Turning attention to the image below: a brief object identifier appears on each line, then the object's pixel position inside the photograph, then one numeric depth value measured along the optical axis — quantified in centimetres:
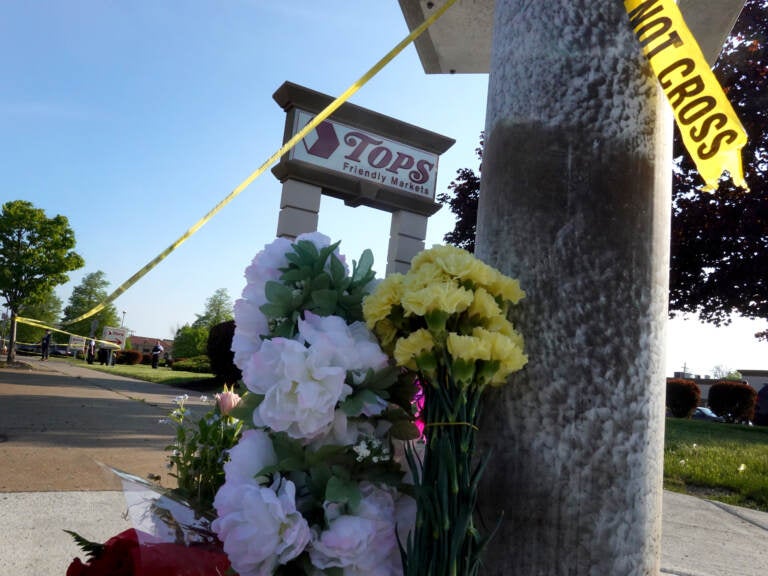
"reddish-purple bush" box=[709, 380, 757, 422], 1688
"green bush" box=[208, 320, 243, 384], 1444
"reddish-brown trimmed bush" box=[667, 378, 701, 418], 1669
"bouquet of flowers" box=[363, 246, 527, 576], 112
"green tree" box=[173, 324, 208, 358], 4369
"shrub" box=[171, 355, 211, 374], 2662
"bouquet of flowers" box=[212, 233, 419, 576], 113
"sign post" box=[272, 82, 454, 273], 793
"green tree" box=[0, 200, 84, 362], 2108
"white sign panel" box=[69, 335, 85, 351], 4736
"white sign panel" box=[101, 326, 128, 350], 3991
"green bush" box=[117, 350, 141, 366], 3769
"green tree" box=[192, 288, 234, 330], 5246
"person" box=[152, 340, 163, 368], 3031
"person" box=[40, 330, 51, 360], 3084
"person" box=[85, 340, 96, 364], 3300
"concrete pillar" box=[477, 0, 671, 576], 129
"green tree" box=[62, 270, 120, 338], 5531
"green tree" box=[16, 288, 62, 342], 5066
